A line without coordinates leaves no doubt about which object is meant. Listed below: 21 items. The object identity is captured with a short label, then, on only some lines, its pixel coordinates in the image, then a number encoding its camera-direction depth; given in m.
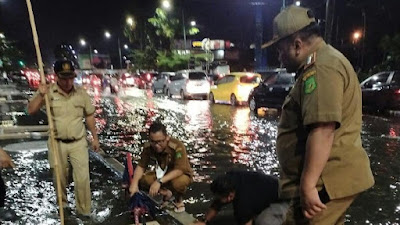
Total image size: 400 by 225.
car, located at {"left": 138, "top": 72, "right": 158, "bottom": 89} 36.28
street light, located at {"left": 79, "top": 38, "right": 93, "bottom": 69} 80.61
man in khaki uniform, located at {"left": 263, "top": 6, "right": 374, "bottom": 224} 2.19
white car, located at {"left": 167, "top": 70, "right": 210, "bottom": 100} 23.42
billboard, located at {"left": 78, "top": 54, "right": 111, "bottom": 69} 82.81
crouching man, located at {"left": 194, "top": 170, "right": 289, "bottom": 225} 3.61
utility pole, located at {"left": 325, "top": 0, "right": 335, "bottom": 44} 18.08
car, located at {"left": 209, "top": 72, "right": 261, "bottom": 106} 18.62
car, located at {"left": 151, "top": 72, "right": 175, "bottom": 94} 27.88
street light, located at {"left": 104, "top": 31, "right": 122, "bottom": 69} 72.93
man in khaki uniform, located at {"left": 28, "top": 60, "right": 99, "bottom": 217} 4.89
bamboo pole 3.56
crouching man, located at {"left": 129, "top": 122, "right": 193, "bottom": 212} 4.62
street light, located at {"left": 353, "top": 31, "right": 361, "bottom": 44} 32.06
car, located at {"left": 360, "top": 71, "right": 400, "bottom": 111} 14.83
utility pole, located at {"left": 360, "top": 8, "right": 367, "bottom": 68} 30.99
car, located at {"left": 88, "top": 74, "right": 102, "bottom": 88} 38.59
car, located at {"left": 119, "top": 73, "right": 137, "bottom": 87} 38.88
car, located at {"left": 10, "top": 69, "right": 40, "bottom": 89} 26.67
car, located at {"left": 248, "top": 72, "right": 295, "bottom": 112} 15.55
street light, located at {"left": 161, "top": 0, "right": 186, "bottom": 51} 41.35
